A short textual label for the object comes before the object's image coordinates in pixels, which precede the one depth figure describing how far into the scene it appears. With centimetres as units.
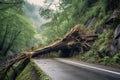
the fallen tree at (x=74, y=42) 1734
